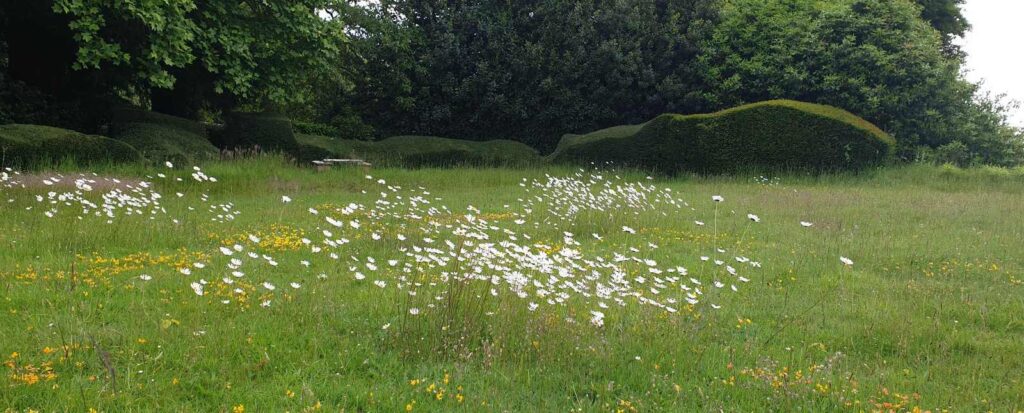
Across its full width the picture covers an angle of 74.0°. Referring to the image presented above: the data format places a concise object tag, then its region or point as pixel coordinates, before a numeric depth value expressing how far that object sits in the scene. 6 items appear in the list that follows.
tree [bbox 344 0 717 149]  19.77
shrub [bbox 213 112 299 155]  16.22
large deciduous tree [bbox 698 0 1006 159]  17.78
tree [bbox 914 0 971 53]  24.58
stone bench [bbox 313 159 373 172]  14.94
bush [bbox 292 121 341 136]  20.75
